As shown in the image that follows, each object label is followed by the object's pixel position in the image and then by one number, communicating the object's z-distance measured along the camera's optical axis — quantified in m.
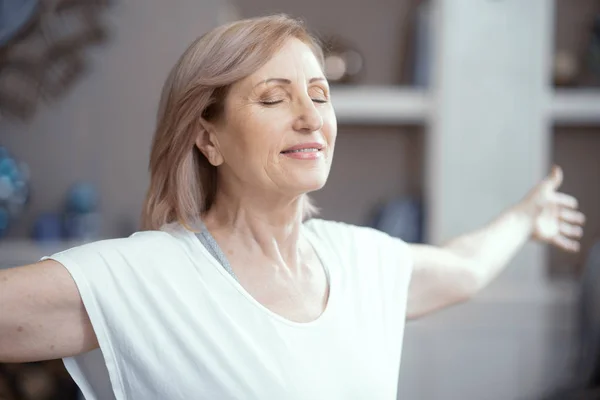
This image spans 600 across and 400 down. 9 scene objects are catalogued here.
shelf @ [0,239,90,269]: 2.42
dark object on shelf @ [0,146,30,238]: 2.43
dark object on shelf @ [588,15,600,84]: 2.49
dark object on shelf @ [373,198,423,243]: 2.45
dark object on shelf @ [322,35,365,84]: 2.43
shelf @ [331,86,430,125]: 2.38
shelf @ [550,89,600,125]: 2.40
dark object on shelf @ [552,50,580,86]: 2.50
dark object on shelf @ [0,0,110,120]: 2.53
